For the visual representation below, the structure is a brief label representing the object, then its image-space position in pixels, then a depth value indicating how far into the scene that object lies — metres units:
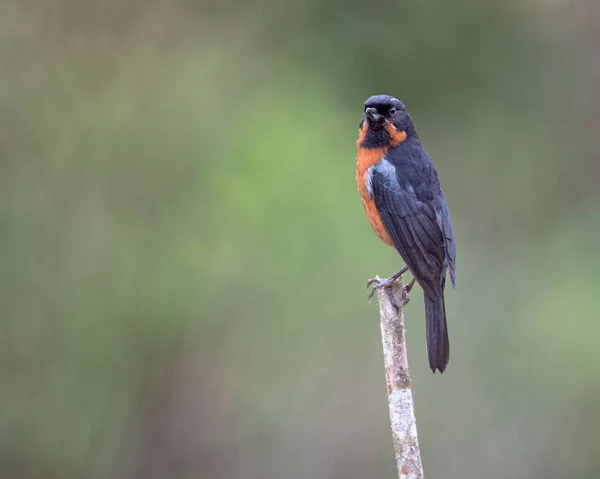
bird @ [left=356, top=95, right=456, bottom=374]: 9.02
